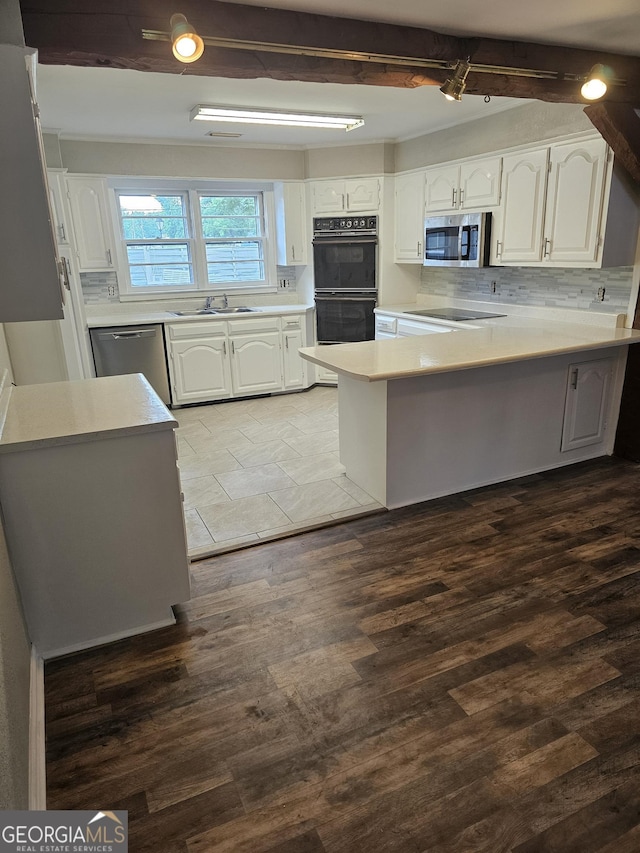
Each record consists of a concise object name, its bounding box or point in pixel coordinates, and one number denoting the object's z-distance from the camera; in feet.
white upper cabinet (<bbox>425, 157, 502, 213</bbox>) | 13.88
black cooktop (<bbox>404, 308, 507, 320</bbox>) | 15.58
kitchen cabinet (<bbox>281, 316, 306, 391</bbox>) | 18.76
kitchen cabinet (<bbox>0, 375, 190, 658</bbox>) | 6.62
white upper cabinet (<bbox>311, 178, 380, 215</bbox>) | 17.71
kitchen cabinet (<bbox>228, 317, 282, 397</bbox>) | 18.11
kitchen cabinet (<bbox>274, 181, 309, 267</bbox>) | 18.56
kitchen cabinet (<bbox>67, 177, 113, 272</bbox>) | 16.25
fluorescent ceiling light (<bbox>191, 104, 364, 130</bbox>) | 12.74
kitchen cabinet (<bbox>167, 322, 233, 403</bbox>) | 17.38
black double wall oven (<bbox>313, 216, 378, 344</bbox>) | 18.11
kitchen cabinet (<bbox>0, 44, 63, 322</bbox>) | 5.45
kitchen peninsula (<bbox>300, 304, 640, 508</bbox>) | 10.39
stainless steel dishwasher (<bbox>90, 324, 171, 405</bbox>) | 16.43
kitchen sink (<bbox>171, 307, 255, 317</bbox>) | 18.63
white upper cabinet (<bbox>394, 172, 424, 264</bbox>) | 16.71
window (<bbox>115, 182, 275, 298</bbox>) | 18.17
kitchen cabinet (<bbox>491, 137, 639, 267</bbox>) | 11.35
